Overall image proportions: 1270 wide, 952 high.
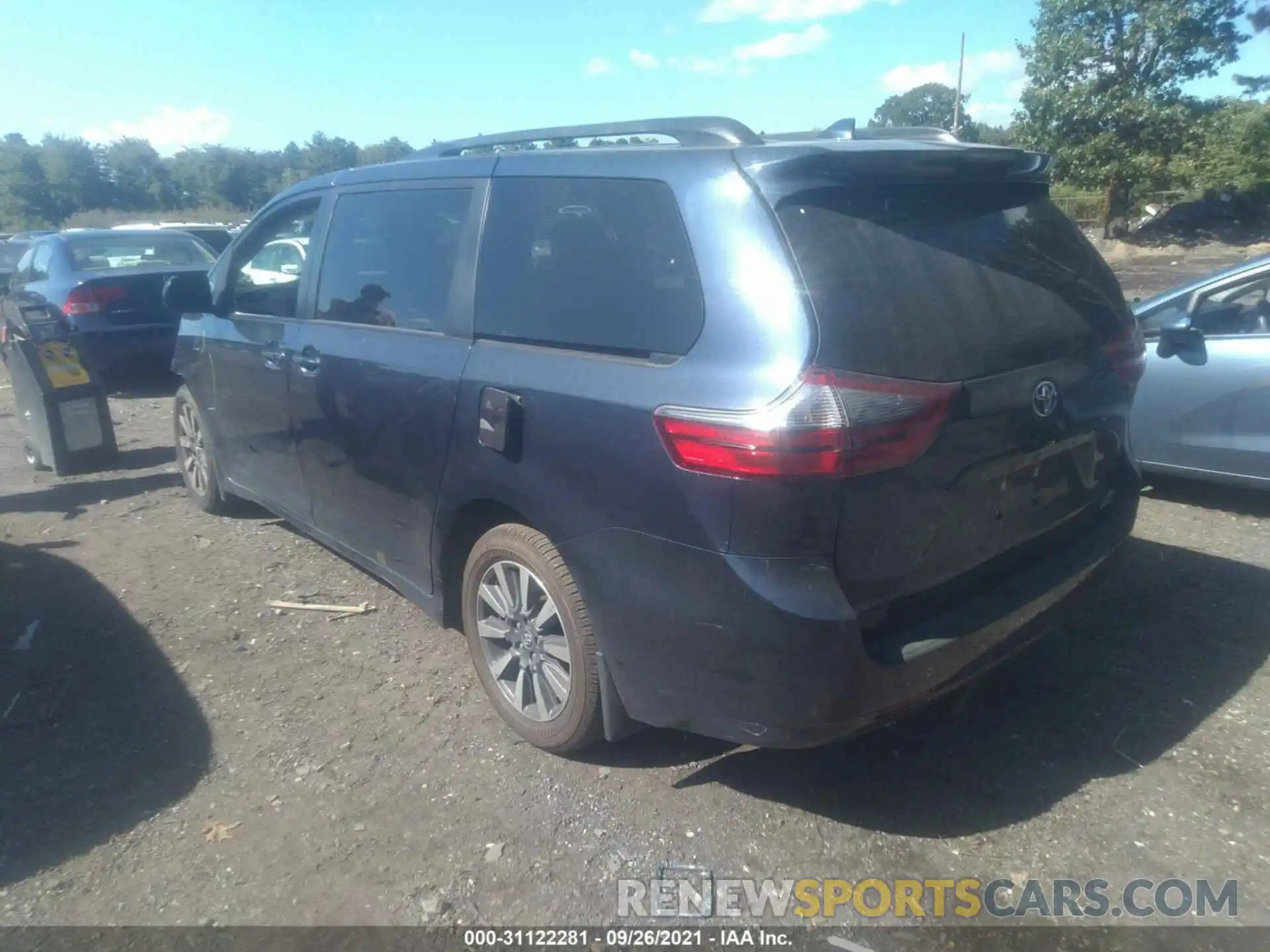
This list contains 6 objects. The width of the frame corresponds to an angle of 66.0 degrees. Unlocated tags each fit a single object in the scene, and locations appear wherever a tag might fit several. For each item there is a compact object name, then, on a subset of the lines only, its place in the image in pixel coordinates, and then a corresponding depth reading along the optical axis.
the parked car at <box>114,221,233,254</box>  14.19
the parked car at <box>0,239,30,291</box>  19.15
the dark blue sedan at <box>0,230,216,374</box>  9.62
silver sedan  5.17
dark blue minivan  2.51
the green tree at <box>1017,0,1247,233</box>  25.31
